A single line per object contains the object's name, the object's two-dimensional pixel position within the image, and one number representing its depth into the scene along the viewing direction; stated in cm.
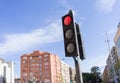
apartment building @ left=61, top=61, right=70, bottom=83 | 15888
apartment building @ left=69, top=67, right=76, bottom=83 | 17906
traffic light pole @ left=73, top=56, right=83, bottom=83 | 349
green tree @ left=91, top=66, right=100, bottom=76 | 14627
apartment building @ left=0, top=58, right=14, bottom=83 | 7835
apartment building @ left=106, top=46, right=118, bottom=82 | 10789
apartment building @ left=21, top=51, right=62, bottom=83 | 12444
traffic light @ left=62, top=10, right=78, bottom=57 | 381
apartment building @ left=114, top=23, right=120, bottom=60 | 8108
